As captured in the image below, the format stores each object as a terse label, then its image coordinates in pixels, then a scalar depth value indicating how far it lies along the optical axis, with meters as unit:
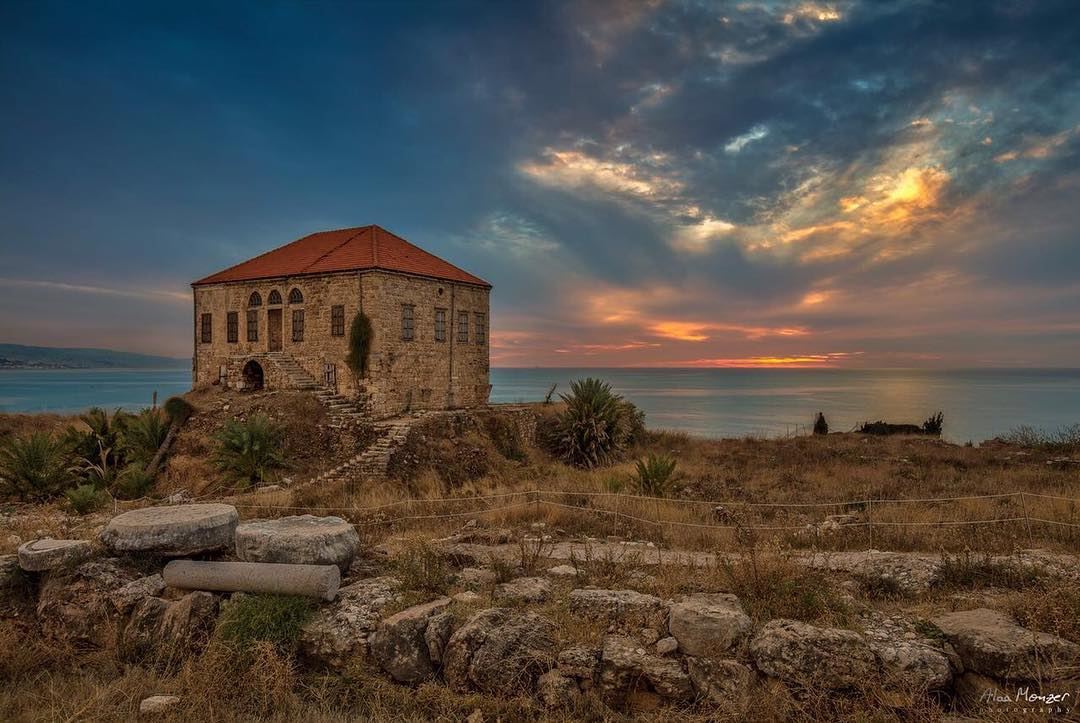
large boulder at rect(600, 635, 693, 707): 4.54
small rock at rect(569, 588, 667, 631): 5.07
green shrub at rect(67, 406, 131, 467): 18.22
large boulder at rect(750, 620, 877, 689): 4.40
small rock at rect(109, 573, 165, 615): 5.86
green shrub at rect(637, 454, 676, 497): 13.89
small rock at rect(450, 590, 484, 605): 5.49
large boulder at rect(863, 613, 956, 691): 4.36
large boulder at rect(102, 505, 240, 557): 6.14
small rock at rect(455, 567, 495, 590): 5.94
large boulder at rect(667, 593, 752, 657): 4.66
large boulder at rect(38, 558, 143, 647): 5.70
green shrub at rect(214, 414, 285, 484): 16.91
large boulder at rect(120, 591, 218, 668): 5.49
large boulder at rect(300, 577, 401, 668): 5.23
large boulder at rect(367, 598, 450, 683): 5.06
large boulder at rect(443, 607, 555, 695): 4.80
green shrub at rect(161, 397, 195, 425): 21.02
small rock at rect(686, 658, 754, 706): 4.42
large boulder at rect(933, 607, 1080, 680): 4.17
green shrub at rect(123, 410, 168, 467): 19.03
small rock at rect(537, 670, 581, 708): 4.61
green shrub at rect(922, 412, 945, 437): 28.87
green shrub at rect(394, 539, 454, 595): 5.80
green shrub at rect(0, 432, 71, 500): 14.33
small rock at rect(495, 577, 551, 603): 5.51
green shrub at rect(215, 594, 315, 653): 5.29
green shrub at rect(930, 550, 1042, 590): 5.69
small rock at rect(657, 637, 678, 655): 4.73
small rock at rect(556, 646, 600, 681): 4.70
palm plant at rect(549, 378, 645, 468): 23.17
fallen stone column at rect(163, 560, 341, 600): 5.61
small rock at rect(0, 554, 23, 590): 6.04
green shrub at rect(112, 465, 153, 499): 15.52
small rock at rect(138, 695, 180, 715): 4.72
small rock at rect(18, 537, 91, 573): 5.97
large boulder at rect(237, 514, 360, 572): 5.95
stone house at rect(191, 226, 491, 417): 23.02
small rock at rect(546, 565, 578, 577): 6.15
